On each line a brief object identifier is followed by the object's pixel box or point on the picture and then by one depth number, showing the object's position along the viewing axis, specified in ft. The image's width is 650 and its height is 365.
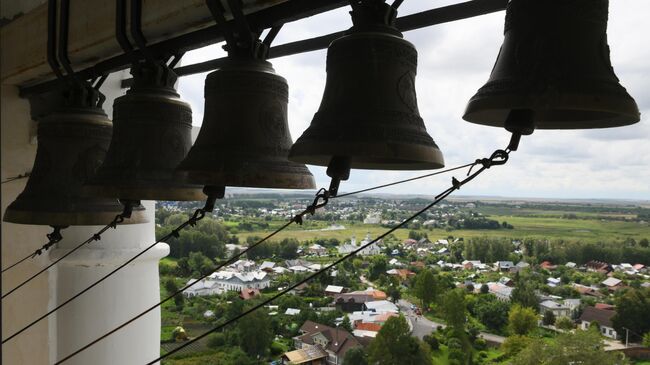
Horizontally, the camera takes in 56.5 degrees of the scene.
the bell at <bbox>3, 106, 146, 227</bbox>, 7.48
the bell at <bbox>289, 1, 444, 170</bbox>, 4.45
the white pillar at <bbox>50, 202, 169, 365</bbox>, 10.58
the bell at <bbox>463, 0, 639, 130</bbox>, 3.74
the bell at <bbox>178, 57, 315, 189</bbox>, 5.28
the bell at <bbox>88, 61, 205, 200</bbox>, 6.45
